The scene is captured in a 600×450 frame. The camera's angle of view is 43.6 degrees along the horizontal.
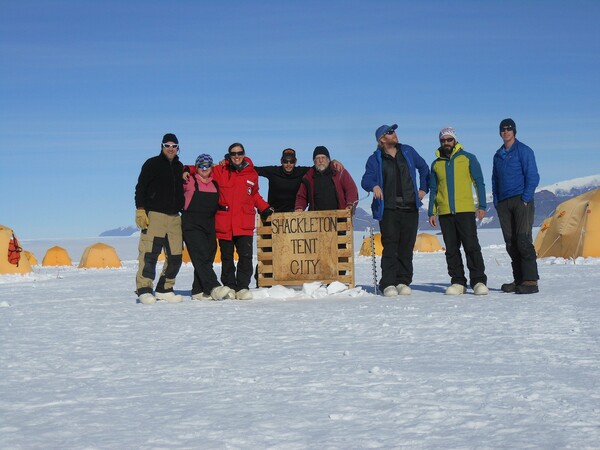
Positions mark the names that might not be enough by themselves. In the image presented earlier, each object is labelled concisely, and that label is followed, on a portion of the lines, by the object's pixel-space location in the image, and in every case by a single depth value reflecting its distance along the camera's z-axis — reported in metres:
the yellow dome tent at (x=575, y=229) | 18.25
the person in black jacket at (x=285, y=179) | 10.20
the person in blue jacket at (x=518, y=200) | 9.09
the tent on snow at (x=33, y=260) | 37.36
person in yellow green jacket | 9.21
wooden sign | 10.11
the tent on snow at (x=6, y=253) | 20.55
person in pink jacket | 9.36
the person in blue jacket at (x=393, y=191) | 9.34
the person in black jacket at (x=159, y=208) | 9.27
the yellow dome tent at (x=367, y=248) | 32.08
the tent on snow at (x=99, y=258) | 31.08
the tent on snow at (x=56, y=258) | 35.63
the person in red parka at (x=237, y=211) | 9.57
